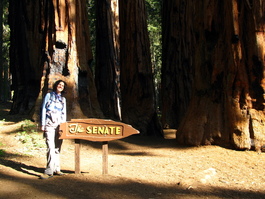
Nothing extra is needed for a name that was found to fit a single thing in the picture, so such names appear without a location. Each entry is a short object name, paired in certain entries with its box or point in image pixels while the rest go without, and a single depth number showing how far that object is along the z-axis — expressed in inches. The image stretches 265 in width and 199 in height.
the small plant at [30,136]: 311.2
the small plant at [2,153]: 270.4
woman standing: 209.2
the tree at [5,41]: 937.6
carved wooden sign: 209.6
